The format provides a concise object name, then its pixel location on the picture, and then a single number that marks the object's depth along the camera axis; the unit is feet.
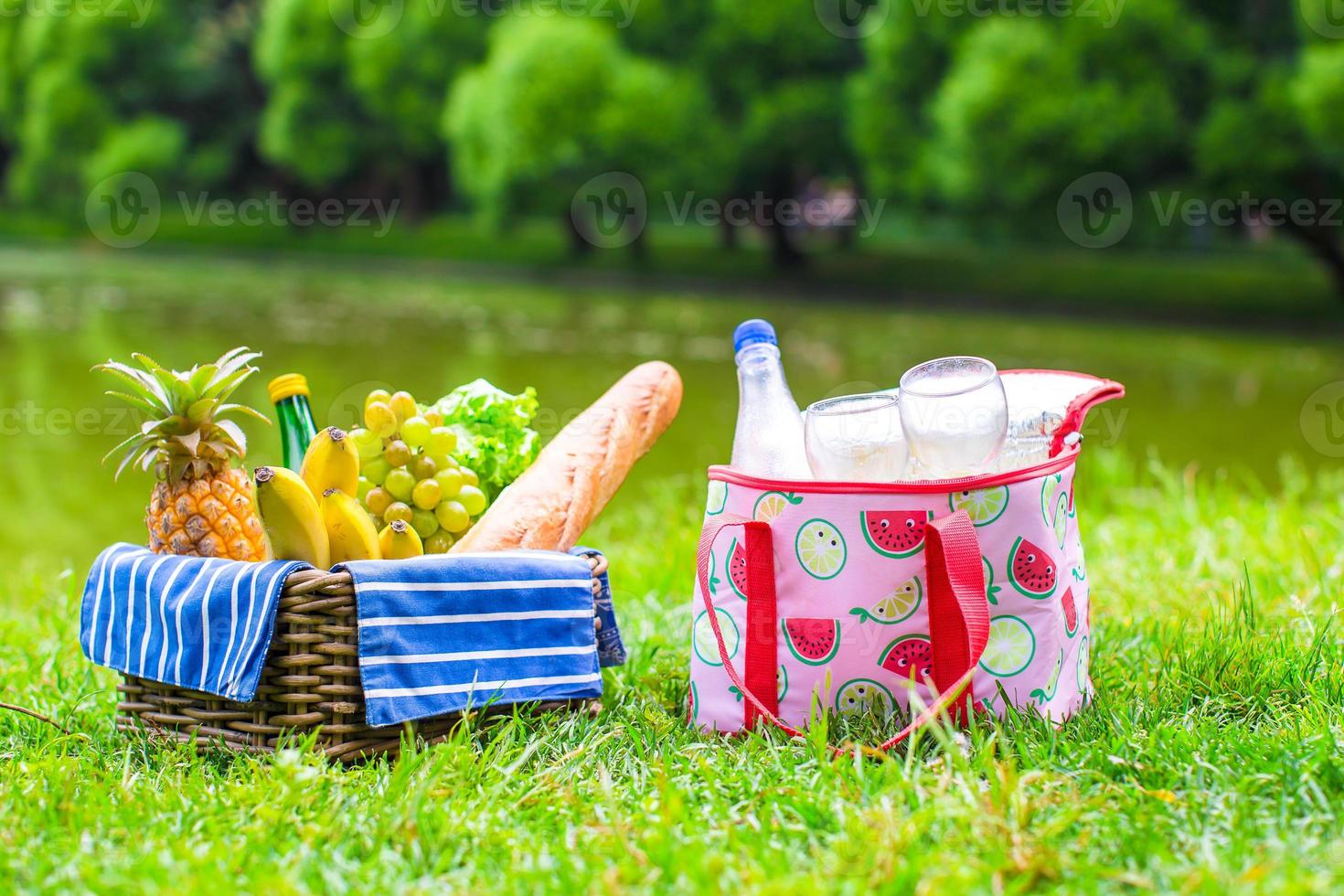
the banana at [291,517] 7.02
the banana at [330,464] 7.47
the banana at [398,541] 7.58
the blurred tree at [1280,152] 47.83
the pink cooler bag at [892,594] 6.68
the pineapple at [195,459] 7.27
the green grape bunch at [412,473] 8.18
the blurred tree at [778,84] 66.28
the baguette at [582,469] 8.11
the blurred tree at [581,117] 64.95
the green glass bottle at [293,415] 8.45
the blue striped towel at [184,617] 6.71
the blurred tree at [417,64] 86.99
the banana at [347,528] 7.36
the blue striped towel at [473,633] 6.92
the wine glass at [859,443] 7.02
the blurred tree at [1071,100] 50.26
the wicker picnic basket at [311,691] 6.81
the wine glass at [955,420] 6.76
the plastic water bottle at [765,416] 7.49
